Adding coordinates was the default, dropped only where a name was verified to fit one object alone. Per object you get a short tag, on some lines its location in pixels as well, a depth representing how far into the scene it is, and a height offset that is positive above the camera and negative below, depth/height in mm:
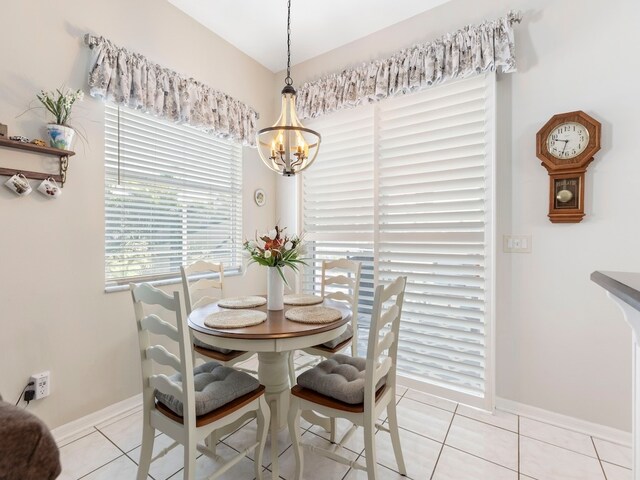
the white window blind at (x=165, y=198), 2127 +325
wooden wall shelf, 1601 +476
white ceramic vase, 1837 -315
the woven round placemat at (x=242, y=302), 1898 -407
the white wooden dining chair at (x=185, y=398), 1220 -700
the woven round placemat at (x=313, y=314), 1589 -415
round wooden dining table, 1394 -467
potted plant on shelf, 1731 +711
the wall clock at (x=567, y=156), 1857 +517
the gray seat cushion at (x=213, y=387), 1304 -685
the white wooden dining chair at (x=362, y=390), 1336 -711
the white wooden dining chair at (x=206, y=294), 1893 -460
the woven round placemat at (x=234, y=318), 1497 -417
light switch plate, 2096 -35
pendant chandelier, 1760 +566
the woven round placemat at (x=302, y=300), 1988 -409
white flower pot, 1732 +585
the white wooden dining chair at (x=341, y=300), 2025 -469
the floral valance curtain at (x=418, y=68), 2062 +1320
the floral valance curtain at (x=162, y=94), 1934 +1076
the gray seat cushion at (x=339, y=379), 1392 -683
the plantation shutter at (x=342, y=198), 2748 +382
